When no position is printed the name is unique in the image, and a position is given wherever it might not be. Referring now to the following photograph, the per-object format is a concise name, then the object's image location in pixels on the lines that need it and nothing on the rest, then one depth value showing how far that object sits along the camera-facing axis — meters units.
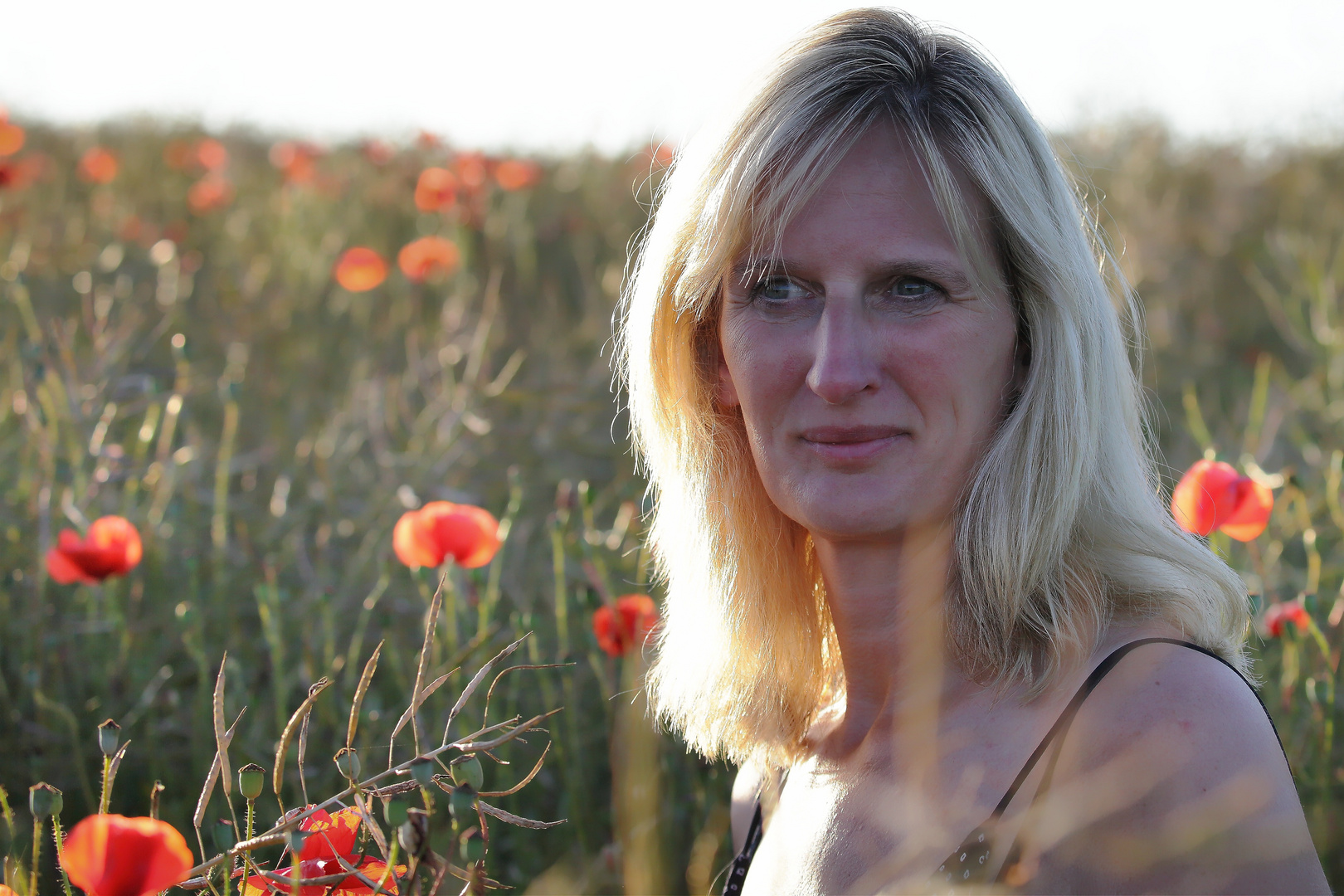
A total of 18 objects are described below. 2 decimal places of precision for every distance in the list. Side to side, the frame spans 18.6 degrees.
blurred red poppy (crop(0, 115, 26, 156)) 3.40
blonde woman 1.71
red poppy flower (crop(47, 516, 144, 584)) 1.99
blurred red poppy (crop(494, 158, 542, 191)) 4.07
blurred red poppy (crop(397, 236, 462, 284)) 3.42
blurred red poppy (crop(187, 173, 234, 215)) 4.21
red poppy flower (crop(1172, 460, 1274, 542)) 1.91
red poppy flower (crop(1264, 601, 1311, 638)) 1.98
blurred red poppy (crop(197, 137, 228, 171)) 4.59
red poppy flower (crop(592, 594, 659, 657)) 2.02
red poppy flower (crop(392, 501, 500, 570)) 1.95
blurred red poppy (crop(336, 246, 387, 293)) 3.12
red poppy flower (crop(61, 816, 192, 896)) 1.58
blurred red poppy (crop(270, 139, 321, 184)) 4.20
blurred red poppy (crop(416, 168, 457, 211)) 3.76
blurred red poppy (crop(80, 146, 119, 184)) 3.97
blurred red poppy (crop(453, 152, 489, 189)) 4.21
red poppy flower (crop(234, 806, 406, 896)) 1.64
